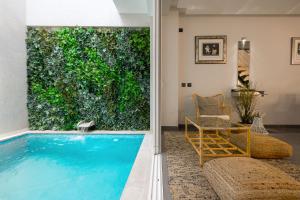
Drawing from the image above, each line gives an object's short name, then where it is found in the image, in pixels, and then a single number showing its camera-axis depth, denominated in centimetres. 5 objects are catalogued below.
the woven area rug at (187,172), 231
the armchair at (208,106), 513
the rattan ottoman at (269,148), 339
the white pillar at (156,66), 360
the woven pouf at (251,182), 183
